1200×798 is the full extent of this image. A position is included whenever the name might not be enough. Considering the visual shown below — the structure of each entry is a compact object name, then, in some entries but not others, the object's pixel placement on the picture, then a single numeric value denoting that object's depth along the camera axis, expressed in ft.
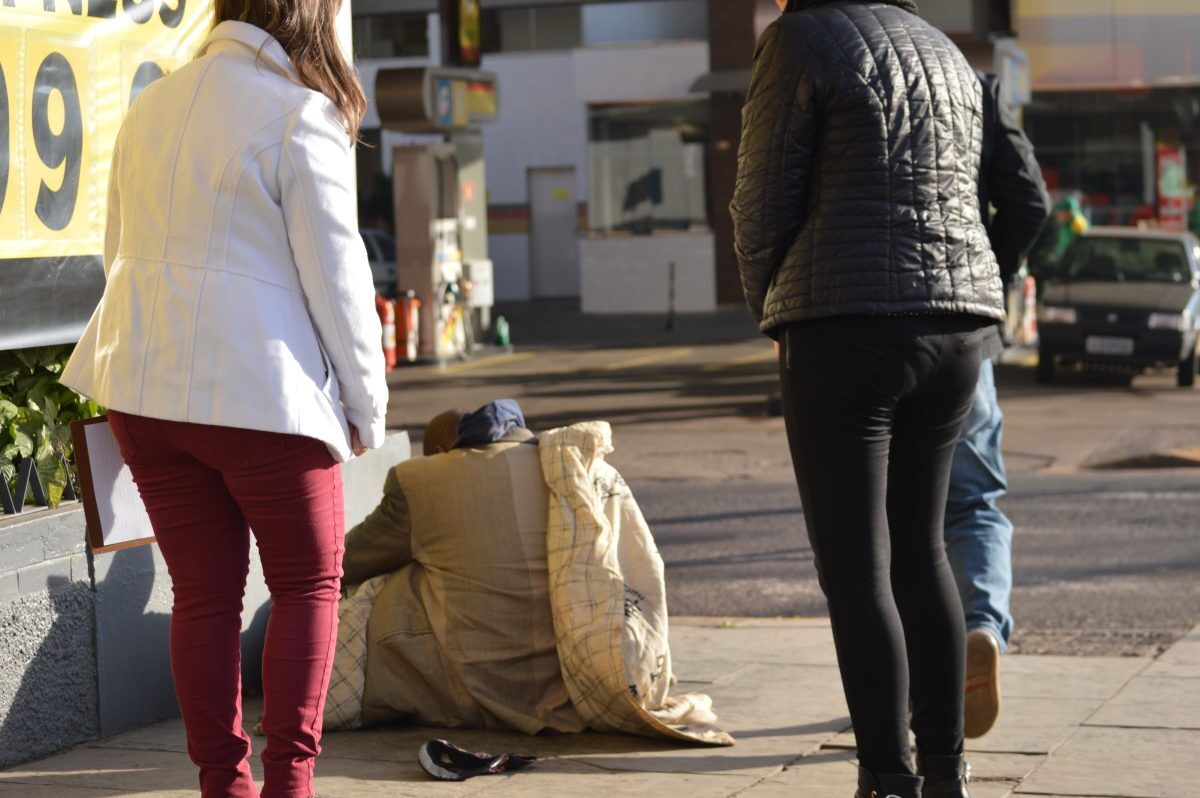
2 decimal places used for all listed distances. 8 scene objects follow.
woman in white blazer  10.78
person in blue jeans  13.75
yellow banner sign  16.43
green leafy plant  16.47
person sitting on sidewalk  16.42
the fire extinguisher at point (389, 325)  70.28
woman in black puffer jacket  11.90
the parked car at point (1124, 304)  56.90
